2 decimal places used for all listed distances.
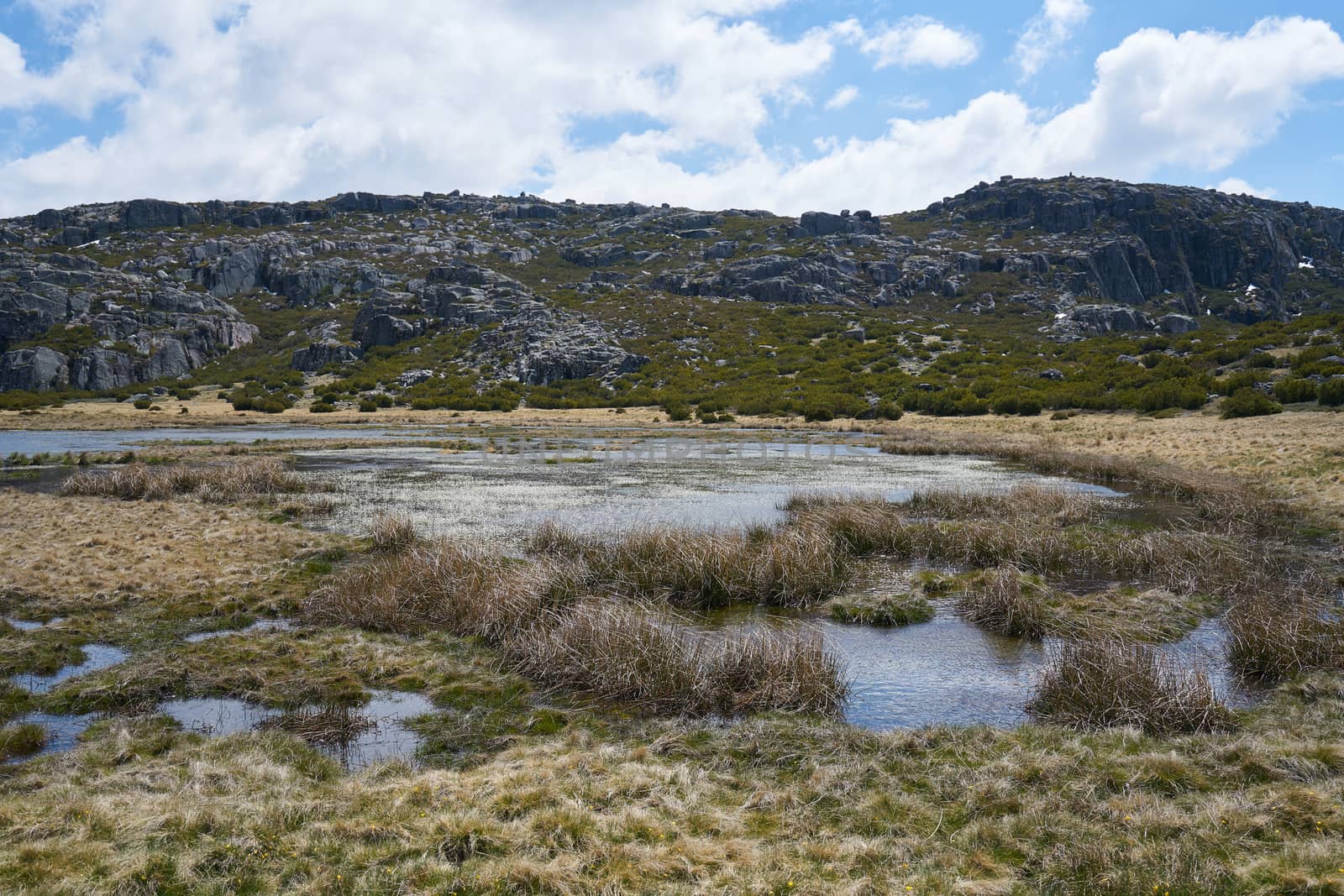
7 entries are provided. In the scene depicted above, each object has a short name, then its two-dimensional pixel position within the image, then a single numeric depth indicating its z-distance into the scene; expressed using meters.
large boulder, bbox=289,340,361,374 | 114.25
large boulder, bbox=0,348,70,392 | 96.69
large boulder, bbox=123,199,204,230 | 184.75
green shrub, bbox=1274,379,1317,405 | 43.94
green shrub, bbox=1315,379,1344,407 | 41.09
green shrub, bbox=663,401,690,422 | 74.31
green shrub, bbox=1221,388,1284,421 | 43.00
